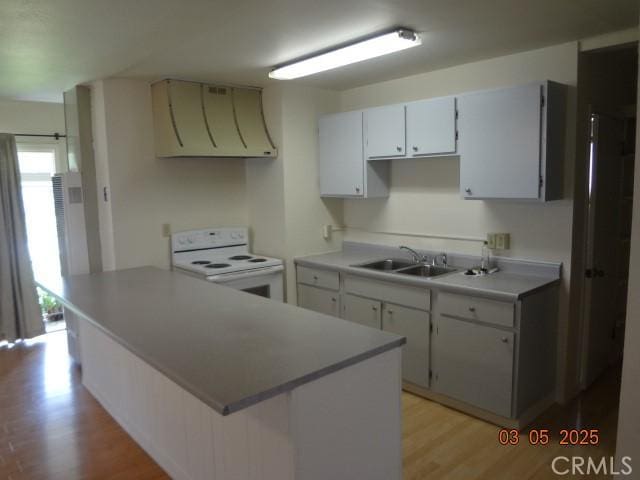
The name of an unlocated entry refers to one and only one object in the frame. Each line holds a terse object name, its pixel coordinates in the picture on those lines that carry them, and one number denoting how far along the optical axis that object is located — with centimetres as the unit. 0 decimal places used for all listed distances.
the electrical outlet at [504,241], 334
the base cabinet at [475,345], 283
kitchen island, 164
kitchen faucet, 384
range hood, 369
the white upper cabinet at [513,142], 285
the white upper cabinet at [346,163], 390
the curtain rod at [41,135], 466
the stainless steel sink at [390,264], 396
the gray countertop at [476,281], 283
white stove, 377
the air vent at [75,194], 376
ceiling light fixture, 262
